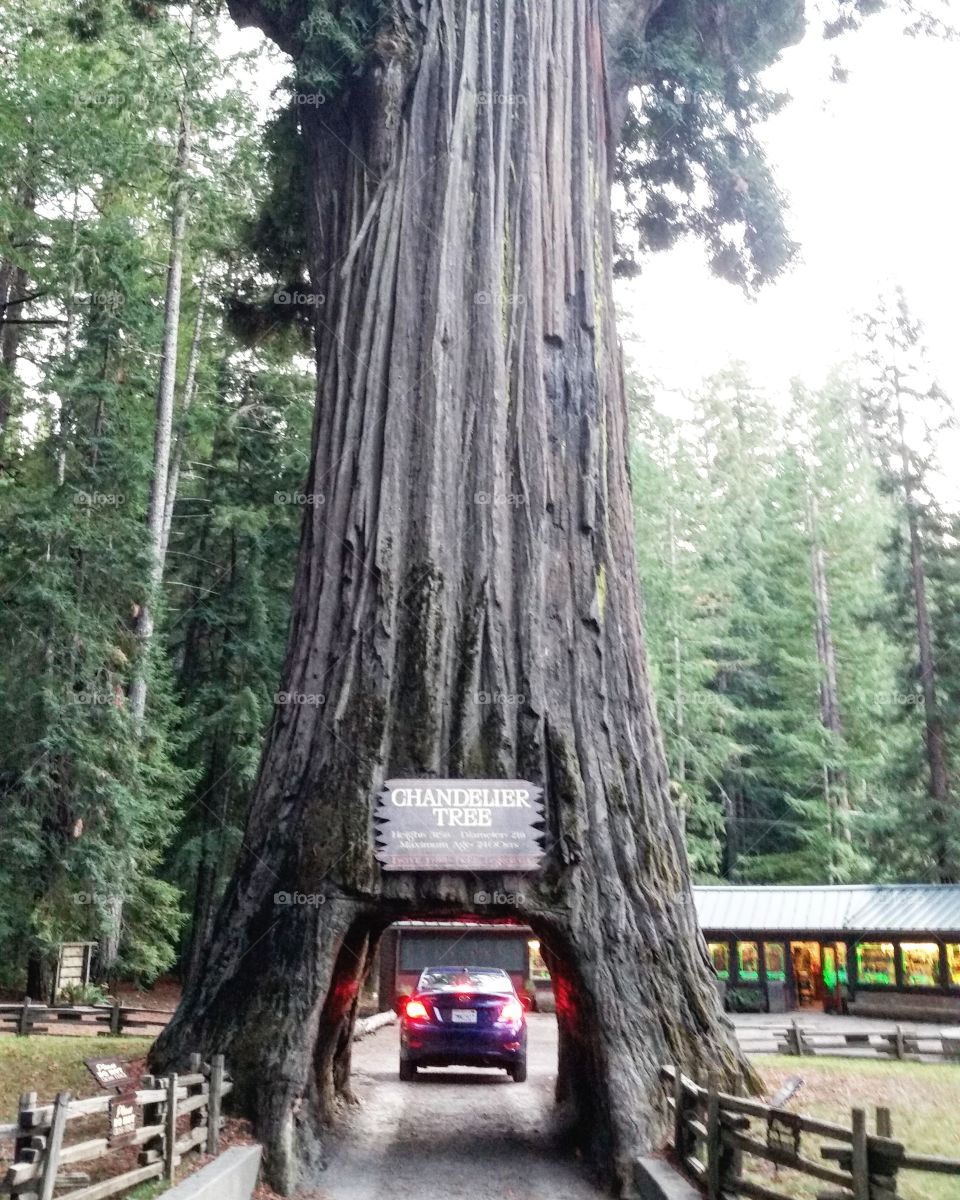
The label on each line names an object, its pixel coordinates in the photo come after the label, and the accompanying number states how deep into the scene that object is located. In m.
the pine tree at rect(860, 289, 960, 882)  27.80
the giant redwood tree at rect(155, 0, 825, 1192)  8.82
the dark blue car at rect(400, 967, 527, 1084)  12.78
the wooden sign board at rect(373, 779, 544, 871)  8.91
